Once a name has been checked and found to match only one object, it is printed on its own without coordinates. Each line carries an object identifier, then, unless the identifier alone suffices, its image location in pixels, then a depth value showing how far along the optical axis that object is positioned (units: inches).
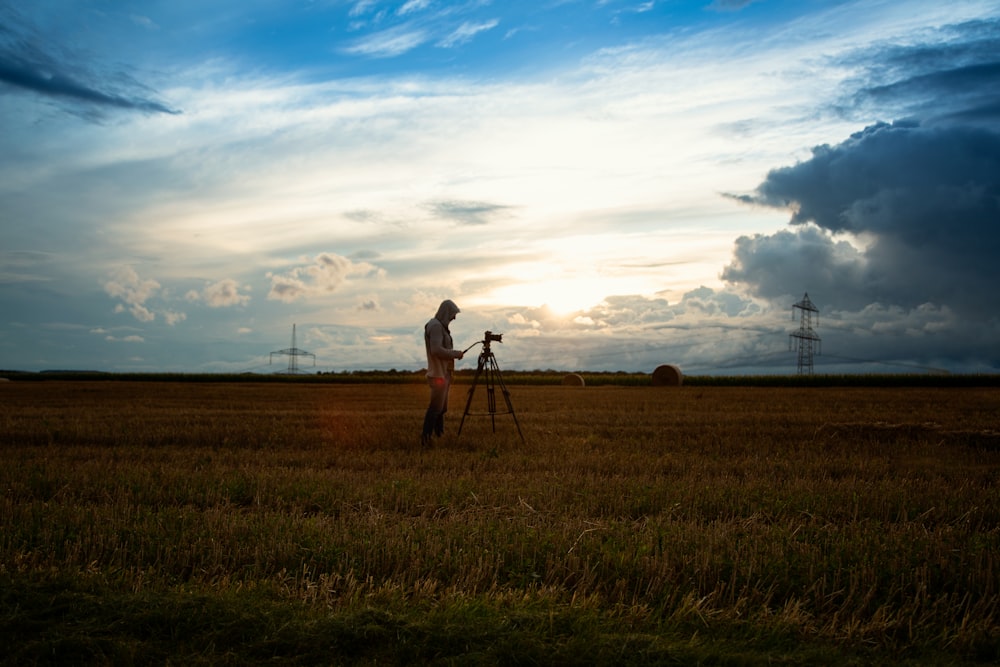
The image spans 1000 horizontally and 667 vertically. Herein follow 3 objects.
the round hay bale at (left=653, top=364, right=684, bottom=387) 2092.8
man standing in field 593.9
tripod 626.5
